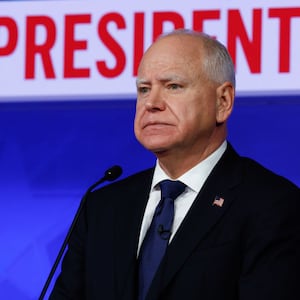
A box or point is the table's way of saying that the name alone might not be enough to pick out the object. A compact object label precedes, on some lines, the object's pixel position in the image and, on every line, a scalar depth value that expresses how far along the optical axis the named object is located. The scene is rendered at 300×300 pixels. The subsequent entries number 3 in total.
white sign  6.10
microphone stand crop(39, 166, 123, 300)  5.66
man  5.53
